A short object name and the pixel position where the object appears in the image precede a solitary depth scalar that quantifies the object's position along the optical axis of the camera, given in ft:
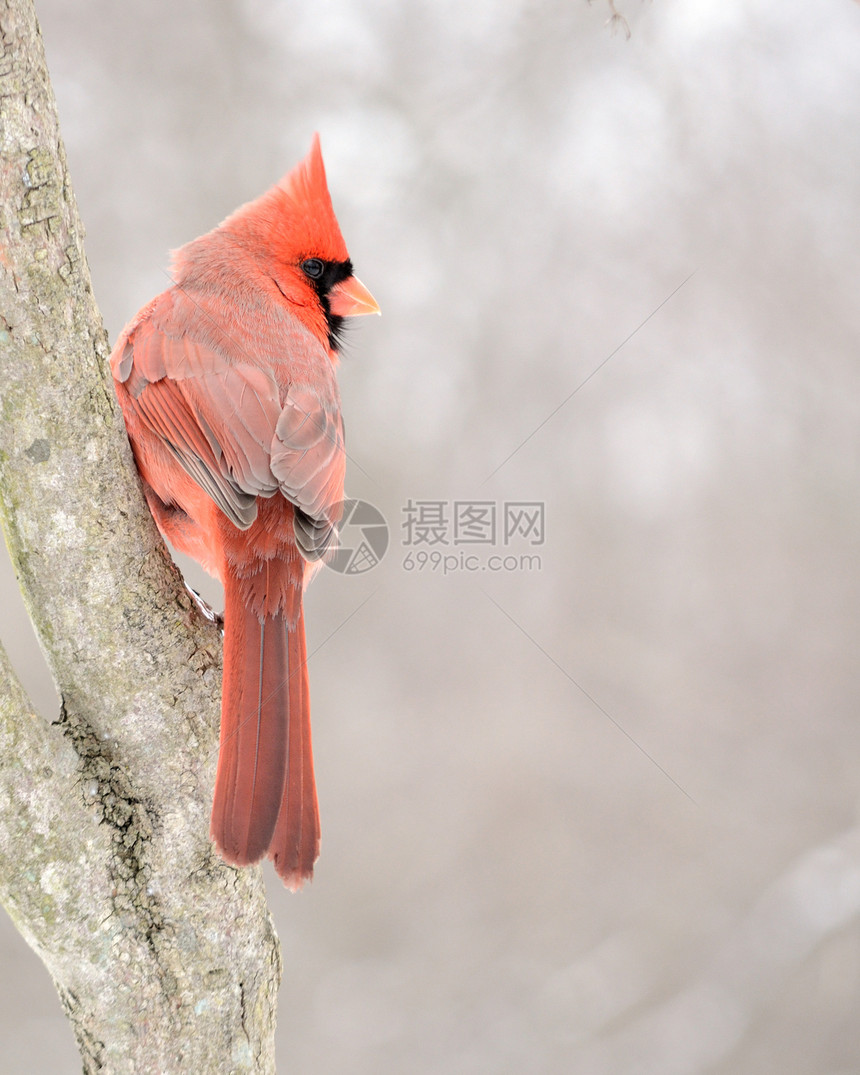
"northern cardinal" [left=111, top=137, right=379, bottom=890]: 14.00
